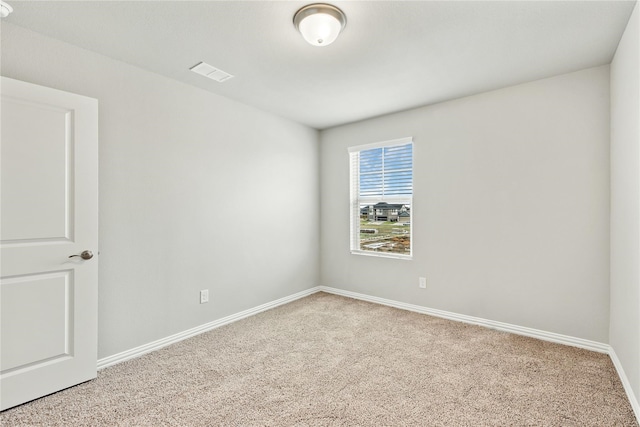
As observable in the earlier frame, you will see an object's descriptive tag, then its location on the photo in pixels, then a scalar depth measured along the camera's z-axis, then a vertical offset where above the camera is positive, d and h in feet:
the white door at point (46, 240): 6.20 -0.59
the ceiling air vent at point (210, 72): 8.45 +4.00
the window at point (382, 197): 12.46 +0.64
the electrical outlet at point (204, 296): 10.11 -2.75
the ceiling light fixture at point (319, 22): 6.02 +3.82
